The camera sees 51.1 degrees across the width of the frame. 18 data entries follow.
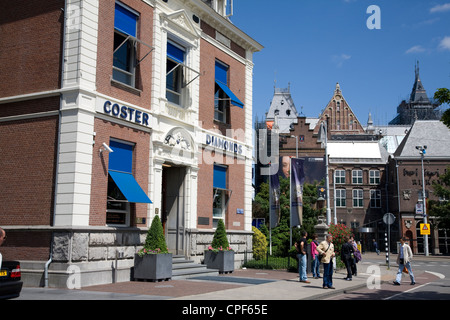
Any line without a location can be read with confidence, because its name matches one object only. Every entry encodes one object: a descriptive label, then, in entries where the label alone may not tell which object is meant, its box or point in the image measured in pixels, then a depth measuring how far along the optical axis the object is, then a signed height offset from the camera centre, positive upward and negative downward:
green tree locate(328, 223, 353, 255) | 22.81 -0.37
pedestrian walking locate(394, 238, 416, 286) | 18.41 -1.24
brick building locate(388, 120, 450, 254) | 61.44 +6.98
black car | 9.10 -1.13
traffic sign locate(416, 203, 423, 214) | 50.70 +1.84
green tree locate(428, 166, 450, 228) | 49.53 +2.13
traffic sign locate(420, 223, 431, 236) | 43.01 -0.26
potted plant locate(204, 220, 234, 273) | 19.83 -1.22
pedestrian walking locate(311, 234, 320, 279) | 18.00 -1.41
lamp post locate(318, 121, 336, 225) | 34.66 +4.51
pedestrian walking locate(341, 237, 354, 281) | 18.94 -1.26
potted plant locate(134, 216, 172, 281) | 15.80 -1.15
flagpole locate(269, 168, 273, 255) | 31.50 +1.74
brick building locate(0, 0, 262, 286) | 14.59 +3.09
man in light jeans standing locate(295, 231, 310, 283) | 16.92 -1.16
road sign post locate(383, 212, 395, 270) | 28.48 +0.47
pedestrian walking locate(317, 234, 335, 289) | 15.11 -1.09
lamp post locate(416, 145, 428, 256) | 52.62 +1.33
